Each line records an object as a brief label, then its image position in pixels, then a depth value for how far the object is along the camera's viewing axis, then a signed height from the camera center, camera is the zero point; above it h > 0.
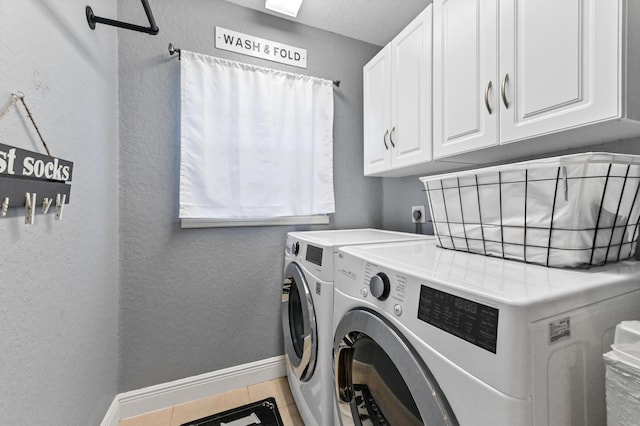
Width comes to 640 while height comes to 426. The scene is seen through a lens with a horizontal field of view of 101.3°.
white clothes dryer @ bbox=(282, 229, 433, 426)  1.02 -0.47
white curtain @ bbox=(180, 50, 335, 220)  1.53 +0.45
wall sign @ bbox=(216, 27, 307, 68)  1.63 +1.07
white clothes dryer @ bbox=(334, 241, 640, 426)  0.44 -0.25
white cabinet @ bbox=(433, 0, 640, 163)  0.70 +0.45
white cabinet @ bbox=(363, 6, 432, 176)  1.31 +0.62
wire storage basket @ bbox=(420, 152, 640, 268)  0.66 +0.01
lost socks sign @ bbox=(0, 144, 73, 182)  0.62 +0.13
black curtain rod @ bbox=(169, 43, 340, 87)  1.48 +0.91
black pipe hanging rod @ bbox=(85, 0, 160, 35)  1.09 +0.81
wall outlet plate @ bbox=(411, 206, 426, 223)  1.76 -0.01
